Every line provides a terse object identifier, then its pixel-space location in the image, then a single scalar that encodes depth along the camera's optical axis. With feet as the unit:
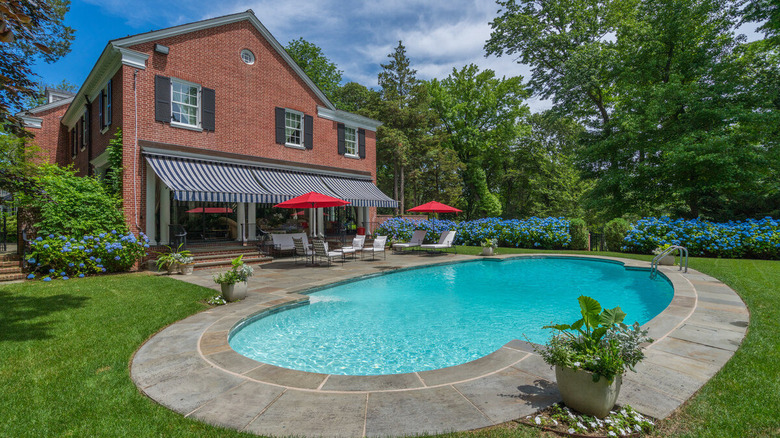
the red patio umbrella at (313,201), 42.47
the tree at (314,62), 114.42
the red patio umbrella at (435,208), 58.55
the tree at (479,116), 112.27
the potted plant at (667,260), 40.96
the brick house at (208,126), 41.29
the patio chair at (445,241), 55.98
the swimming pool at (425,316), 18.42
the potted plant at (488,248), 55.26
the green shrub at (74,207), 32.60
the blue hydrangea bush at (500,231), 65.00
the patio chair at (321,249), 42.50
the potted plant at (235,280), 24.14
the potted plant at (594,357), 9.13
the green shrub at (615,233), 61.16
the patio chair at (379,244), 51.08
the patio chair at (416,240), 58.67
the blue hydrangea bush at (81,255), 31.30
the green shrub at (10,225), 64.85
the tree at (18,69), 14.82
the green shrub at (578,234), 63.72
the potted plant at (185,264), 36.04
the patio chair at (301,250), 44.97
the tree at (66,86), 117.91
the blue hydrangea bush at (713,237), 45.14
